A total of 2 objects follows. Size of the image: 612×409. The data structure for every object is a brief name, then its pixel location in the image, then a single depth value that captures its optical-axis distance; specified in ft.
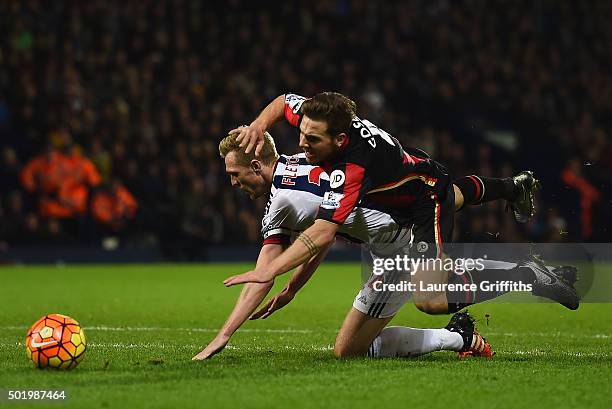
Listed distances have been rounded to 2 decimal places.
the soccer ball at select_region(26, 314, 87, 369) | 40.14
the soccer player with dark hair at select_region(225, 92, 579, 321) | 40.65
